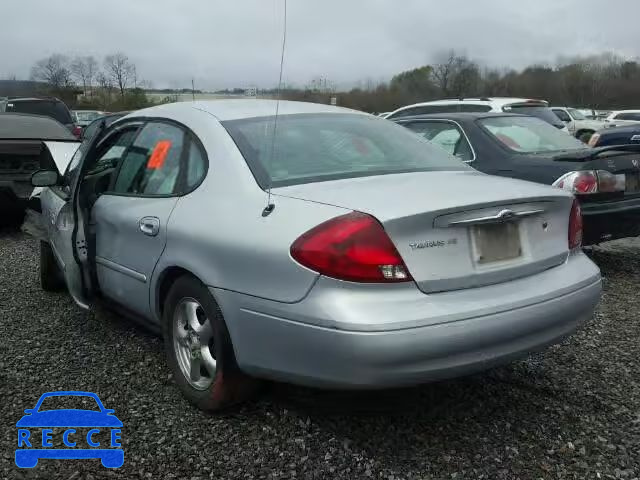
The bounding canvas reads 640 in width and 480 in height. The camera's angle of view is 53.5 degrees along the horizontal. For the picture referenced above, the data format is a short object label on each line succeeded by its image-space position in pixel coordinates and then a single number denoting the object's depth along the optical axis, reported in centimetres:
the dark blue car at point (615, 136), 1290
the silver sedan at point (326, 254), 228
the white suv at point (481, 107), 1155
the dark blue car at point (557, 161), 493
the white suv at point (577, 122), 2050
